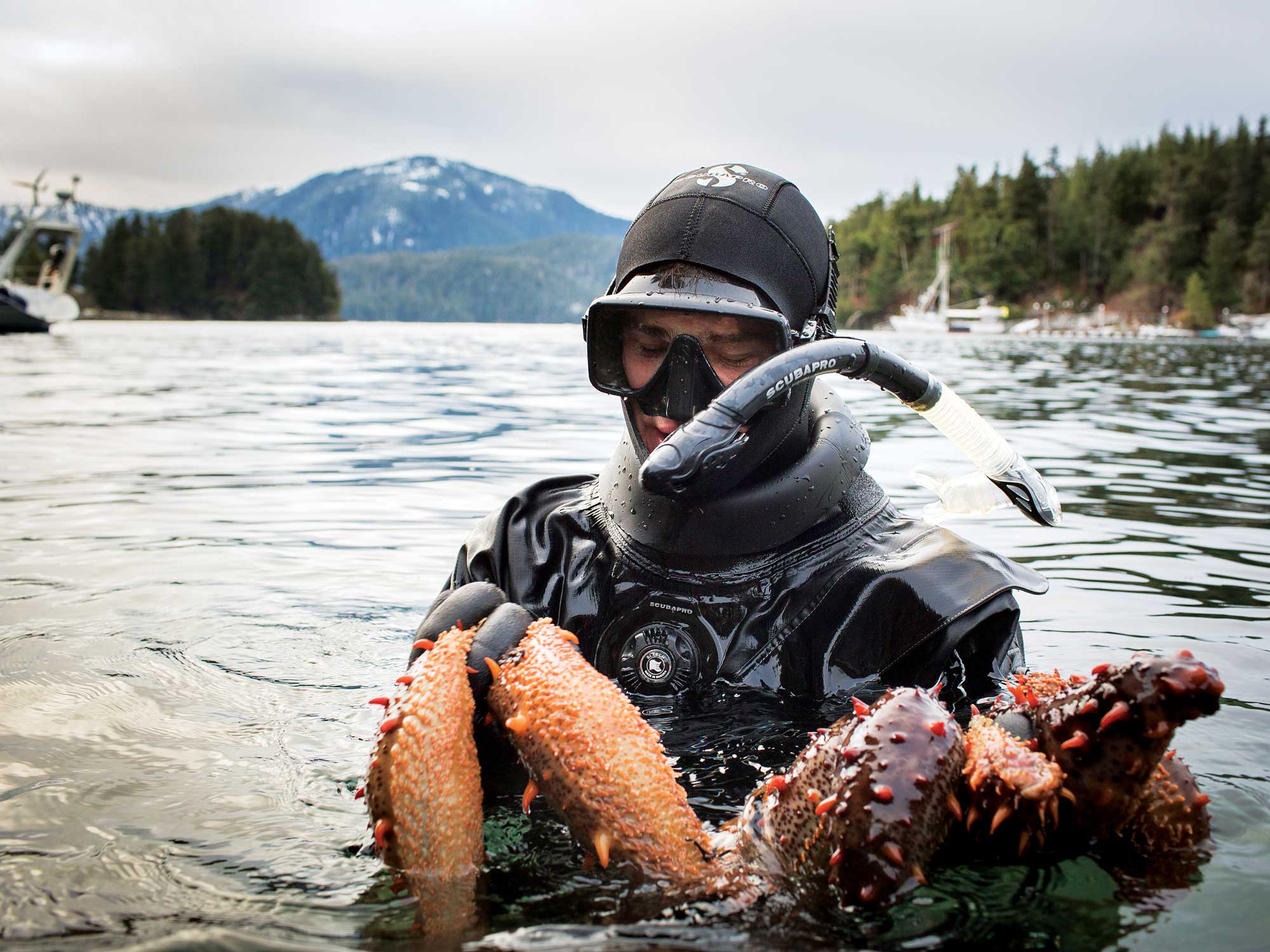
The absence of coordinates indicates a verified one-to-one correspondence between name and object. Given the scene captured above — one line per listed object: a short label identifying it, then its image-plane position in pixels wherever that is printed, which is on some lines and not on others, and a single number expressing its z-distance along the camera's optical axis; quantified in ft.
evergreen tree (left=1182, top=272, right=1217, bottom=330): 217.97
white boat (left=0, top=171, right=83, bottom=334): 134.10
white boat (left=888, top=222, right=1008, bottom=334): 261.65
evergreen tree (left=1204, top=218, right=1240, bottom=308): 230.89
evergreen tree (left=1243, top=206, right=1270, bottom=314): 226.38
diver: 8.72
